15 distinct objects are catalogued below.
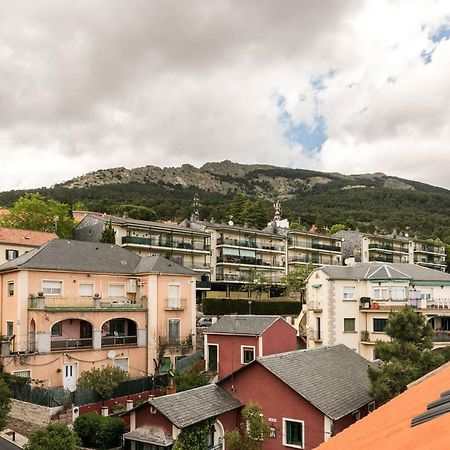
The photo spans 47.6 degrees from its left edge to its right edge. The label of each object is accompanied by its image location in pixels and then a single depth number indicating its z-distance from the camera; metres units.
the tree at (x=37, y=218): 64.38
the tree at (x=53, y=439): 20.64
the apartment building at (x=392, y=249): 90.62
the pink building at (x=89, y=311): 34.09
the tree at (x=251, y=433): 23.25
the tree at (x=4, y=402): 22.97
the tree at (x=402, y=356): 23.02
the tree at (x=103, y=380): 30.08
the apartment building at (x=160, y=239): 61.44
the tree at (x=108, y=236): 56.16
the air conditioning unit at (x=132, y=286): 41.47
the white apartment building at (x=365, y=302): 45.28
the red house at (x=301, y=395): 22.64
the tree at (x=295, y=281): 63.78
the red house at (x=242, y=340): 32.34
